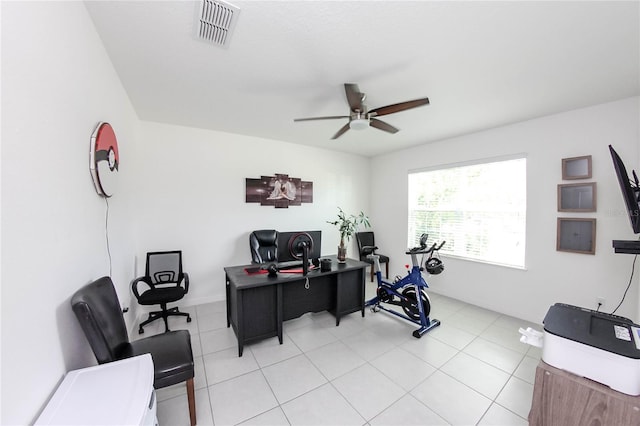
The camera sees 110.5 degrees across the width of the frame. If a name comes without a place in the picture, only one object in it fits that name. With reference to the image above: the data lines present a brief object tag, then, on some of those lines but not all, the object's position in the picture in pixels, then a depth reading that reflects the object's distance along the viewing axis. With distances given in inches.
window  122.0
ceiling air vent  52.0
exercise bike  104.2
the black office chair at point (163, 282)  96.9
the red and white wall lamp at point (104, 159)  56.9
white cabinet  32.8
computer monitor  96.7
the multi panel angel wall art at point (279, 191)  147.4
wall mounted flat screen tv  63.4
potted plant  115.6
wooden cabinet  40.8
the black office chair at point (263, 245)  127.7
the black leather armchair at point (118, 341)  45.5
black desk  86.4
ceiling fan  73.1
